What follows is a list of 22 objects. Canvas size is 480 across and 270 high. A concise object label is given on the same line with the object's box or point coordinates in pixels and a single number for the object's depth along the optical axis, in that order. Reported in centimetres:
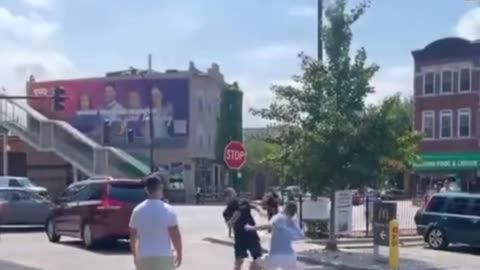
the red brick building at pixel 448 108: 6525
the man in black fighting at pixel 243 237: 1580
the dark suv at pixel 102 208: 2298
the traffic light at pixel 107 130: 7412
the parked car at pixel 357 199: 2653
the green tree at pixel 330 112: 2314
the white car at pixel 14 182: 3631
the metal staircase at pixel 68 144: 6406
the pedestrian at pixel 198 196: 6744
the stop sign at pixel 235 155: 2689
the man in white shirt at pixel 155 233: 1006
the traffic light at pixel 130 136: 7256
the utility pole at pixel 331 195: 2383
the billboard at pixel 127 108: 7281
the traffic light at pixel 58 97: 3659
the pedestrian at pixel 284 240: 1309
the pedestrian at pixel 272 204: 2253
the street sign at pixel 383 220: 2125
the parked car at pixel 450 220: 2580
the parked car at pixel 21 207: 3001
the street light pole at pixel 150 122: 6721
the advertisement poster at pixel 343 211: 2417
